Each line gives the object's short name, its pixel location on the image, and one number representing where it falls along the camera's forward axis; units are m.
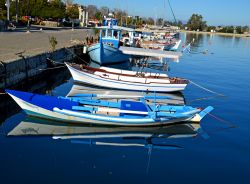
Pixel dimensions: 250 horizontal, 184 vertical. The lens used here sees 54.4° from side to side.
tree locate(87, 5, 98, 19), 110.08
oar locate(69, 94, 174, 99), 13.11
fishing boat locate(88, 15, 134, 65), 23.74
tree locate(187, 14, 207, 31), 135.62
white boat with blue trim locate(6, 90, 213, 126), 10.86
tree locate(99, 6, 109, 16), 93.46
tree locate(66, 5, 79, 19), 63.79
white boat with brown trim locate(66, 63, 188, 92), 16.94
